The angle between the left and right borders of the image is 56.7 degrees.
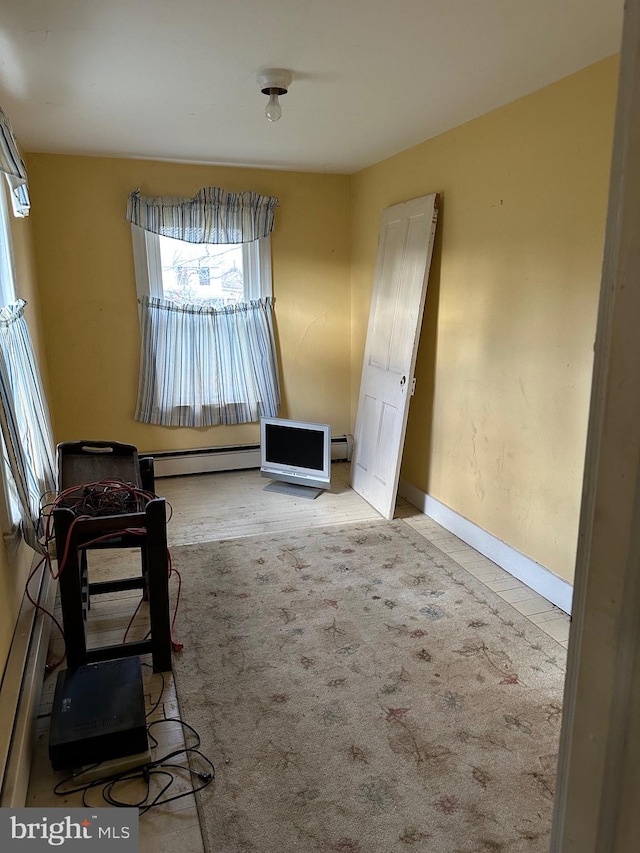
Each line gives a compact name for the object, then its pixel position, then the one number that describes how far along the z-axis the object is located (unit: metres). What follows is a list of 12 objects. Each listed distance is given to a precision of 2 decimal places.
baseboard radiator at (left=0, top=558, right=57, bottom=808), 1.62
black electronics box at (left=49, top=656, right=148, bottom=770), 1.78
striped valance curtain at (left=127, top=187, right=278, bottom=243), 4.19
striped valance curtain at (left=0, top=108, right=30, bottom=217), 2.34
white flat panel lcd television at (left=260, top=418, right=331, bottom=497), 4.21
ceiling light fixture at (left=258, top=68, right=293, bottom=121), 2.46
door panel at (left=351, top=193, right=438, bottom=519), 3.65
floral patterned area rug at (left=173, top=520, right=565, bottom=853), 1.66
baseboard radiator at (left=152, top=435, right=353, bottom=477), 4.65
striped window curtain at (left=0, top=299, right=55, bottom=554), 2.23
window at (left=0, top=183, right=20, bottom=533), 2.14
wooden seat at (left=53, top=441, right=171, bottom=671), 2.13
